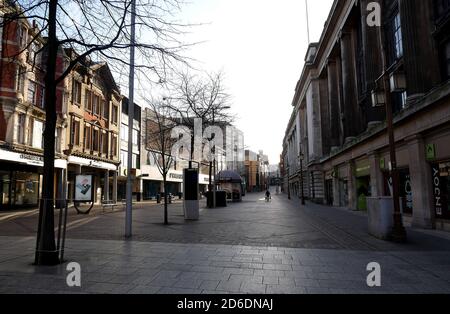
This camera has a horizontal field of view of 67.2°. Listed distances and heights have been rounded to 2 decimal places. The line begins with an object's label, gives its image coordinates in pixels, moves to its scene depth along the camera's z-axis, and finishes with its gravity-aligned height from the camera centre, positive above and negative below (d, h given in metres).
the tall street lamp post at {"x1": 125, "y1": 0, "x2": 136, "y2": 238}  11.40 +0.80
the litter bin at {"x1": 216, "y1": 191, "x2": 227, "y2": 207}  31.00 -0.61
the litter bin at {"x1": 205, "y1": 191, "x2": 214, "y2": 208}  29.39 -0.58
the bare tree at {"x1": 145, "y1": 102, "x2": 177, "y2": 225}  23.25 +5.46
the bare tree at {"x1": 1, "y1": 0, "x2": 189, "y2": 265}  7.51 +3.35
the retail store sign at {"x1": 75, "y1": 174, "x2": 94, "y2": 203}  22.89 +0.42
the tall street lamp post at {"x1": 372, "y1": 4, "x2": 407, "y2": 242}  10.38 +0.70
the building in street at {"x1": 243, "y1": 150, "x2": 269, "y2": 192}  136.38 +8.63
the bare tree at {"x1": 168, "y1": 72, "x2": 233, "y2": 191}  25.27 +6.23
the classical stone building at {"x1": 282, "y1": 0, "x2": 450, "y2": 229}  13.12 +4.52
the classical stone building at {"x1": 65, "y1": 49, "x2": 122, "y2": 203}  31.83 +5.74
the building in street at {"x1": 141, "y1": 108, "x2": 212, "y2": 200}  47.59 +3.10
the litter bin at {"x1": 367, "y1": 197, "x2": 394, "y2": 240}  10.74 -0.84
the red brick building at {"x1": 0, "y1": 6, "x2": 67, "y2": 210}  23.48 +4.24
